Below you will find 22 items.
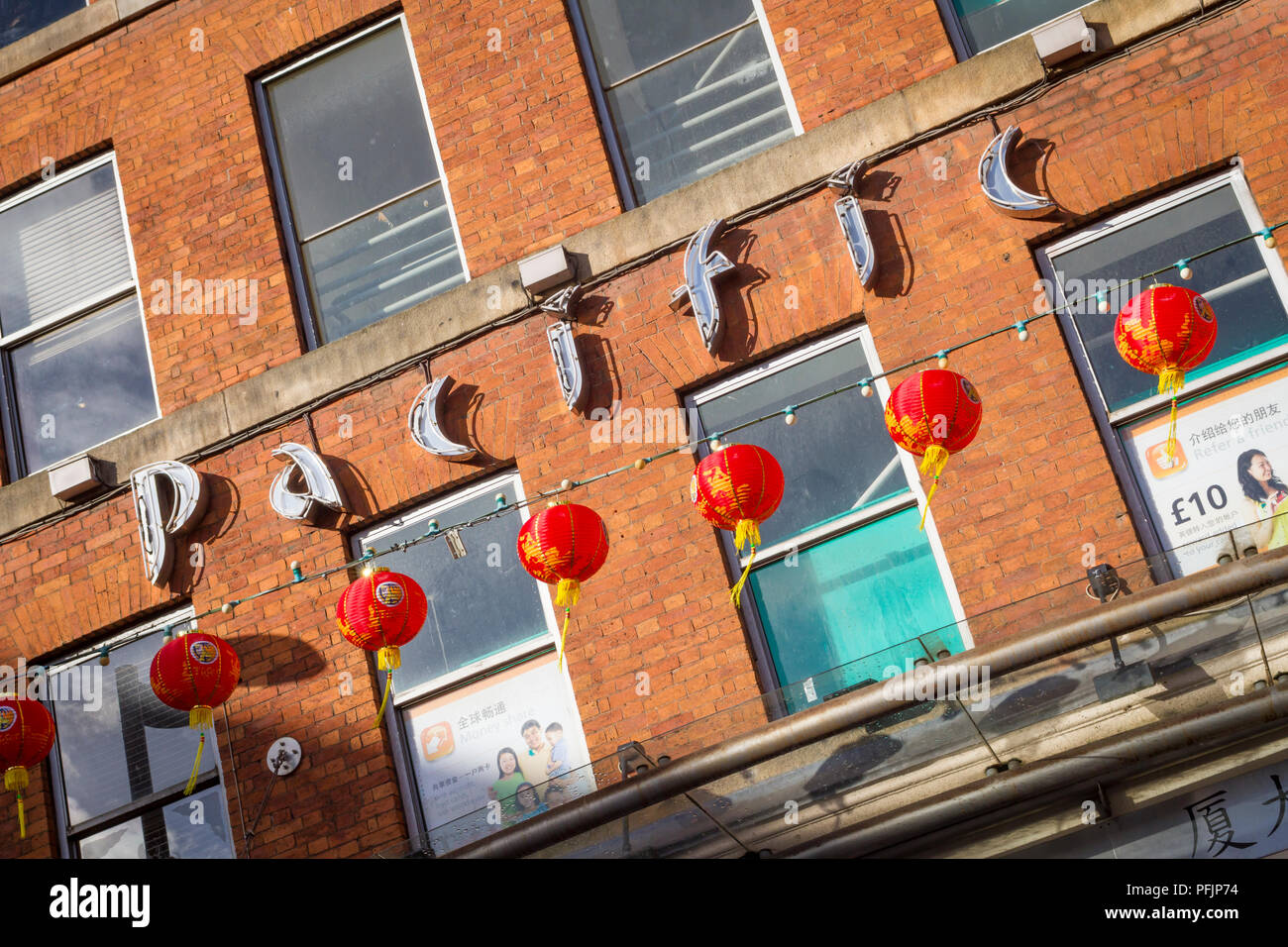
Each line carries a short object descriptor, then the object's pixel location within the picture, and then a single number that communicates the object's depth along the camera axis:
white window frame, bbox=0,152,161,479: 10.35
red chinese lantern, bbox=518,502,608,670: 7.23
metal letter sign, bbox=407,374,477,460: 8.82
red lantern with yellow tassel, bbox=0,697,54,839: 8.27
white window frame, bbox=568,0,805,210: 9.12
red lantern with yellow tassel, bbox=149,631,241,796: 8.09
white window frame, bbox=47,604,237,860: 9.32
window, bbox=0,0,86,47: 11.45
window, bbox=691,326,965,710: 8.05
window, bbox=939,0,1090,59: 8.82
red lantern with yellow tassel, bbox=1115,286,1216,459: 6.62
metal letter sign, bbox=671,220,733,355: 8.48
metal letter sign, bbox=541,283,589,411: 8.69
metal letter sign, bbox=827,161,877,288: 8.30
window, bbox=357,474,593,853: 8.49
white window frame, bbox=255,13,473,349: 9.75
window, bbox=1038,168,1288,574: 7.60
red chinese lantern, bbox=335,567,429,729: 7.66
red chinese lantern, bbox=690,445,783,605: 7.00
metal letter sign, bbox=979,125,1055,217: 8.09
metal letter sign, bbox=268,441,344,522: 9.01
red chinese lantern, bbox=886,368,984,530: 6.75
